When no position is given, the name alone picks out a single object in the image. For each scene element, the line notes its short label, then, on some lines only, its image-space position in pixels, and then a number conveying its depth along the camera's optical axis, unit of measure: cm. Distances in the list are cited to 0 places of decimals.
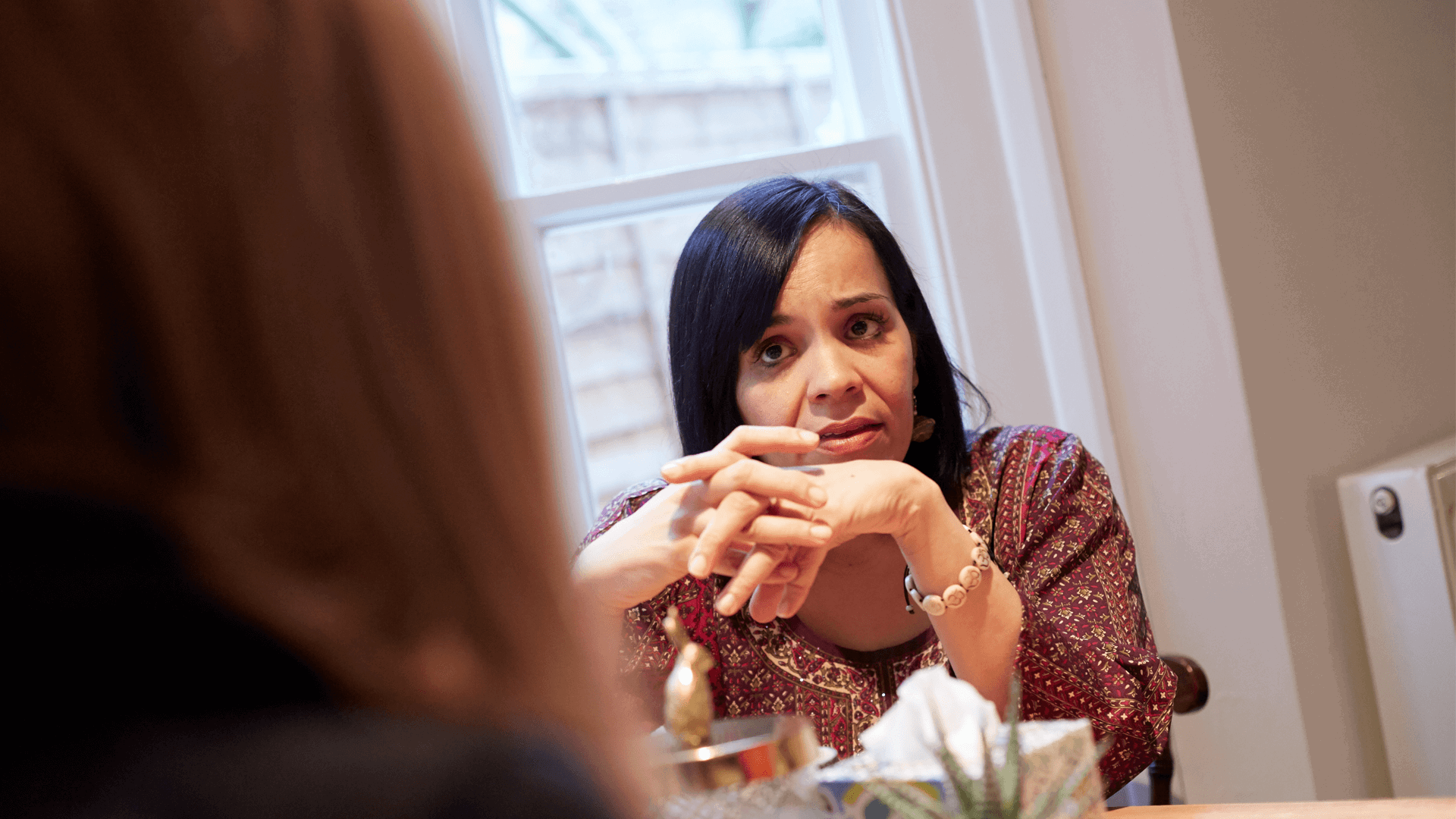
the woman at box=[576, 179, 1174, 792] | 116
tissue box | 64
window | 197
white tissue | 66
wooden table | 75
